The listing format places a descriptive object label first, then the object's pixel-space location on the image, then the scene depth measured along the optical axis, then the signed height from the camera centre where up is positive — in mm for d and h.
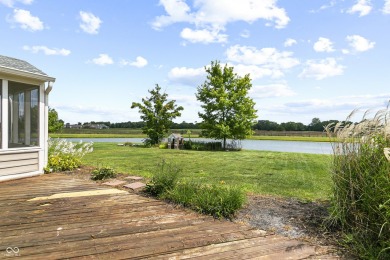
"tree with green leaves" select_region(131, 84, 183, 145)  20938 +1347
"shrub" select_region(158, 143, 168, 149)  18797 -1043
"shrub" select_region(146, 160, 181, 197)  4453 -870
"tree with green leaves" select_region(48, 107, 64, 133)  22988 +913
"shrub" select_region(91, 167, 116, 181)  6012 -991
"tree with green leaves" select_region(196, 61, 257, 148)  18234 +1938
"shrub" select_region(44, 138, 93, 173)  7160 -729
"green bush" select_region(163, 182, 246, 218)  3512 -963
